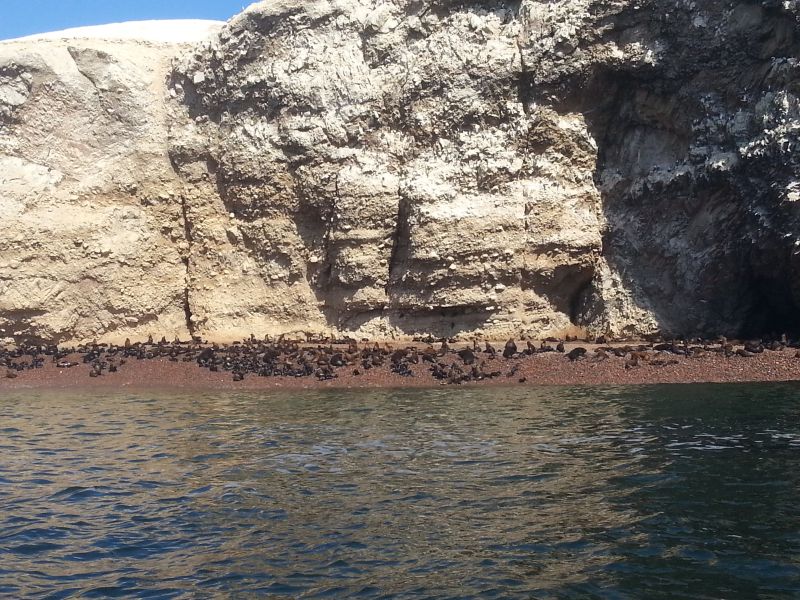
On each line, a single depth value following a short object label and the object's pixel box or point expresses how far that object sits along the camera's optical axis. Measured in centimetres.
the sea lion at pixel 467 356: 2323
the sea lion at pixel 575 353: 2291
